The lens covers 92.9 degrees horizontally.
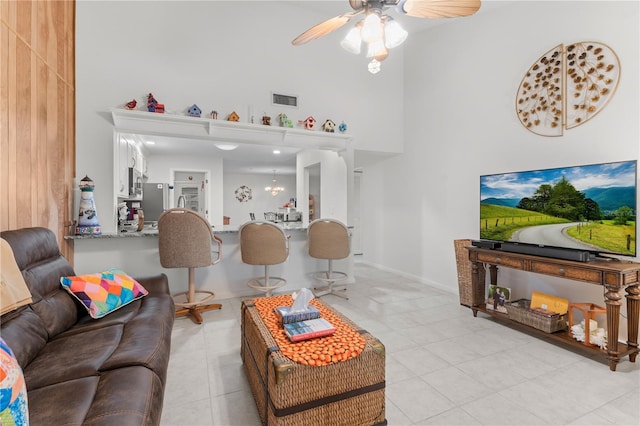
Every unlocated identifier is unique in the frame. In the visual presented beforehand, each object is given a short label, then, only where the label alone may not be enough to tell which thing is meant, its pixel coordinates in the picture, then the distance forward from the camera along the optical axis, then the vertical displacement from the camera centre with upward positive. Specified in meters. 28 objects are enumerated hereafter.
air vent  4.00 +1.47
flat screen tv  2.25 +0.03
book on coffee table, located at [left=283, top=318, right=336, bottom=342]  1.51 -0.61
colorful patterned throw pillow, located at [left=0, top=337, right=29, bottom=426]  0.74 -0.47
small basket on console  2.47 -0.90
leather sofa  1.05 -0.68
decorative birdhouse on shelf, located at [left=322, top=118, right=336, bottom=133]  4.19 +1.16
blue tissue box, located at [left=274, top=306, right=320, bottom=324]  1.70 -0.59
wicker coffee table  1.32 -0.81
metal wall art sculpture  2.54 +1.14
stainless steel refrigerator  3.62 +0.12
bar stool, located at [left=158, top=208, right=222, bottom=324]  2.84 -0.29
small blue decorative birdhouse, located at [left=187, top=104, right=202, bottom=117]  3.54 +1.15
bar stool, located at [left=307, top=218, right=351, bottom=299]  3.57 -0.35
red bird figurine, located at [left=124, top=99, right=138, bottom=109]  3.27 +1.13
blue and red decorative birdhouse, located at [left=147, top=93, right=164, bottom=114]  3.36 +1.16
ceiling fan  1.76 +1.18
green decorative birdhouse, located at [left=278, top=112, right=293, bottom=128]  3.96 +1.17
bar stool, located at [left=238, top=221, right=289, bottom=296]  3.29 -0.36
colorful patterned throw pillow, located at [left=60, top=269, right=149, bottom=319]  1.94 -0.55
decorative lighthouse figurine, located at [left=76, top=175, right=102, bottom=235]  3.01 -0.02
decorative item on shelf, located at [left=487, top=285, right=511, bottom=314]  2.88 -0.84
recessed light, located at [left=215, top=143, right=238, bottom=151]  3.83 +0.82
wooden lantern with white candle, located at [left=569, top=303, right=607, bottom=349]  2.24 -0.89
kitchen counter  3.19 -0.61
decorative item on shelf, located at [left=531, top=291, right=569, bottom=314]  2.51 -0.77
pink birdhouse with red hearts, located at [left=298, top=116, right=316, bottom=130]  4.07 +1.18
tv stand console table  2.07 -0.50
